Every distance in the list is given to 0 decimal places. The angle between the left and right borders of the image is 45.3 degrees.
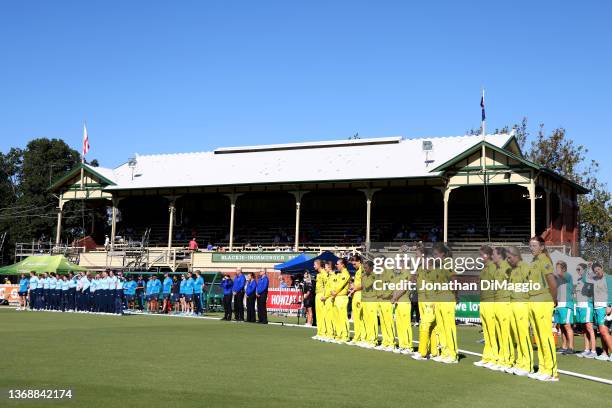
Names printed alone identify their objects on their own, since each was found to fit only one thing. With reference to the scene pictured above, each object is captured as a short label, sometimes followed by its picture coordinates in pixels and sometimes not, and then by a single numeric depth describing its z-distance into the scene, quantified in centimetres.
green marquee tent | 3959
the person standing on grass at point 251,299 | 2689
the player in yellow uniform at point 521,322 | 1195
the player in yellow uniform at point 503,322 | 1240
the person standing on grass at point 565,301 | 1647
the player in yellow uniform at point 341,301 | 1822
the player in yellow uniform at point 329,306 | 1862
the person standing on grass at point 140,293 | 3556
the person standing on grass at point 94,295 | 3238
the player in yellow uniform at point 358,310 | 1753
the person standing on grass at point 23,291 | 3528
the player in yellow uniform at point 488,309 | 1277
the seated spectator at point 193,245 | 4447
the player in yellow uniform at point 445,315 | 1354
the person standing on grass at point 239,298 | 2728
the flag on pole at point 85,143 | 4928
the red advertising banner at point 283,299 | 3256
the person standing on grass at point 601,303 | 1555
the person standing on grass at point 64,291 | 3398
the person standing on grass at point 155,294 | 3344
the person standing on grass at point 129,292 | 3462
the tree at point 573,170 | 5838
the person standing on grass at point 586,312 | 1611
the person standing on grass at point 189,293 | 3170
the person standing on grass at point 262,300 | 2617
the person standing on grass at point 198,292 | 3150
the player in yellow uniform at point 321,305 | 1917
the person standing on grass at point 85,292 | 3300
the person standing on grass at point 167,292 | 3284
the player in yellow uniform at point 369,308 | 1694
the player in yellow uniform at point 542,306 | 1138
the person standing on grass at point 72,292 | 3378
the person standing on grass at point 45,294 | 3462
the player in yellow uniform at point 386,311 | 1630
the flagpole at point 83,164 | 4918
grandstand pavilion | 3978
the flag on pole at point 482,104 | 3266
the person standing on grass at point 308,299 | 2605
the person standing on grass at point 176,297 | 3329
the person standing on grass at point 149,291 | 3349
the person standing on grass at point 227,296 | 2758
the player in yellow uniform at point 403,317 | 1555
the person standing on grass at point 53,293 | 3438
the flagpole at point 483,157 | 3760
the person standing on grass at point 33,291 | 3488
